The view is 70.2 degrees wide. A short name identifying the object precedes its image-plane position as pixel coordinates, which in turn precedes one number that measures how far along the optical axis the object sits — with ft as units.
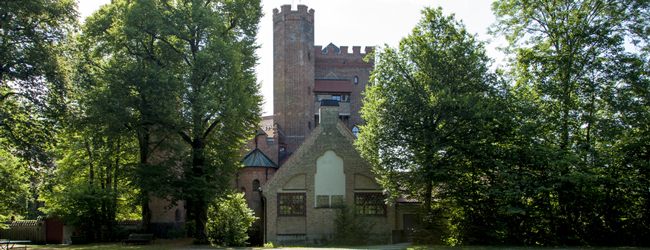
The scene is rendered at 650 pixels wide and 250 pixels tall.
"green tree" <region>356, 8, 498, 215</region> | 69.41
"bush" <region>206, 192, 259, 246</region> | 73.20
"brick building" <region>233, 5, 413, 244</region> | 89.76
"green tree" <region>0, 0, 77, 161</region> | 62.18
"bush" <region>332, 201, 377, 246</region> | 82.94
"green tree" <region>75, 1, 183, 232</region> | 69.31
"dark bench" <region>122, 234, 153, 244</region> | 70.43
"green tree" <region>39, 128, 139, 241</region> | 80.74
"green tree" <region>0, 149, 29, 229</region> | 70.18
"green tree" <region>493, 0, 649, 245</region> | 67.97
